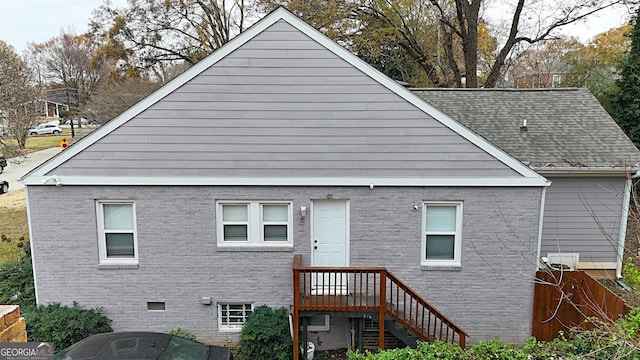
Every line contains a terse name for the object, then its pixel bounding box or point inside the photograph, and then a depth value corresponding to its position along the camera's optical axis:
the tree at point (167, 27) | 26.44
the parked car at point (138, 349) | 5.78
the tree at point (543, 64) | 33.12
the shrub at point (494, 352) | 5.73
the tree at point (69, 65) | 46.47
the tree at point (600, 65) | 22.83
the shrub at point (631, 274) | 10.16
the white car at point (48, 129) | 47.41
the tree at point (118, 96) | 28.95
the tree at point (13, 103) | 18.69
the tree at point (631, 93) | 18.36
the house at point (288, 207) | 8.62
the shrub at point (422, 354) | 5.76
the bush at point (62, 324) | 8.27
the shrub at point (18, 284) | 9.62
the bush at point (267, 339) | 8.59
